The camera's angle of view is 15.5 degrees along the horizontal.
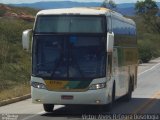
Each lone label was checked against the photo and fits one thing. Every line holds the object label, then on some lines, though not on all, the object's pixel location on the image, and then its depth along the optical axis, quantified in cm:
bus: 1628
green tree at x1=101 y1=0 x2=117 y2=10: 11106
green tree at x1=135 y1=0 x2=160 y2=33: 12106
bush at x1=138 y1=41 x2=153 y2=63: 6869
